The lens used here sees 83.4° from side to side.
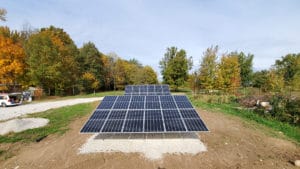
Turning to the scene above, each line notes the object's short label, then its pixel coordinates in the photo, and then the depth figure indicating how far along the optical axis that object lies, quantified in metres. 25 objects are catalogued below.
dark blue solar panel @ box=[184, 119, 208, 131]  6.77
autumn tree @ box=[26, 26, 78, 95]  25.08
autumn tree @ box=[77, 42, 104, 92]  38.56
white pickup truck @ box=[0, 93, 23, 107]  17.98
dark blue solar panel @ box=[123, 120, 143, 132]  6.90
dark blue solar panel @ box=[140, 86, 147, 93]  17.20
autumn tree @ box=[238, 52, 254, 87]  41.02
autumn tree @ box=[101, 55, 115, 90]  43.63
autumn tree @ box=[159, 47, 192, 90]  32.55
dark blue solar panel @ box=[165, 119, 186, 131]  6.84
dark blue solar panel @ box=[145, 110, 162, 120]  7.81
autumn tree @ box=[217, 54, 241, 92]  21.00
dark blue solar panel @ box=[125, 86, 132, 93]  17.19
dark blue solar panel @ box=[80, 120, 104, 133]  6.89
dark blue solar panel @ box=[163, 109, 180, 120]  7.79
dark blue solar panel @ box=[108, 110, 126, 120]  7.85
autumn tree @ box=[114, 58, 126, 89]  44.72
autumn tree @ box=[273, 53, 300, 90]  37.47
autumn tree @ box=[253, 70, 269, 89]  36.53
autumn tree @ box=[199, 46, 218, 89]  21.72
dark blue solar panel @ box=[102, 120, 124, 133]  6.94
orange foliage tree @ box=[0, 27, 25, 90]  22.49
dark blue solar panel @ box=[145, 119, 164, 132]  6.85
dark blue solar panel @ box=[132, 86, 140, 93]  17.20
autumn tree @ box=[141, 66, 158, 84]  43.72
